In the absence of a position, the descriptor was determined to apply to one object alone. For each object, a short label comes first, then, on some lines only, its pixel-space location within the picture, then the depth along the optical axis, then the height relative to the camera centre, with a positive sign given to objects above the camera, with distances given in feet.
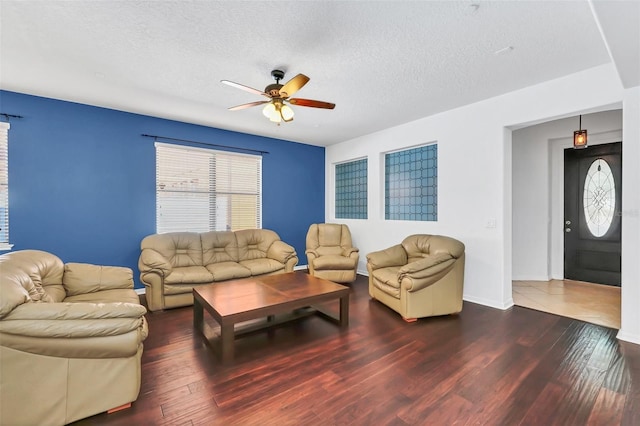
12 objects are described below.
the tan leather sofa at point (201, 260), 11.80 -2.43
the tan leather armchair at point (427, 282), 10.55 -2.77
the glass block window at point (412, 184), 14.94 +1.65
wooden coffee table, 7.90 -2.83
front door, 14.44 +0.01
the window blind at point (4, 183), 11.37 +1.17
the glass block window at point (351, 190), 18.86 +1.63
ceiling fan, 8.37 +3.65
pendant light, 13.13 +3.58
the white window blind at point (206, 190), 15.06 +1.33
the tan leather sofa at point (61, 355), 5.00 -2.79
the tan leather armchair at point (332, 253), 15.49 -2.41
